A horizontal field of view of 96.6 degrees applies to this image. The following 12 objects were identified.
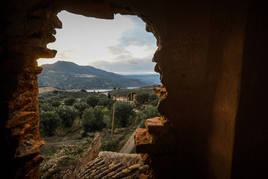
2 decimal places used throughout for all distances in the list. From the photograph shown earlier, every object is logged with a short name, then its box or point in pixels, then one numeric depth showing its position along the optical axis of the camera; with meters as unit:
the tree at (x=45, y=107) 16.56
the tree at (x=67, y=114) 14.77
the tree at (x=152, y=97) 25.50
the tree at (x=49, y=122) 13.19
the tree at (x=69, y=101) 22.75
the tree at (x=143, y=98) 26.29
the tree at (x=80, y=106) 18.26
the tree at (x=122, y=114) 16.34
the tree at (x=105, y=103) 21.99
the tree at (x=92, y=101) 21.94
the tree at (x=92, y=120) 14.64
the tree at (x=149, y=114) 12.97
